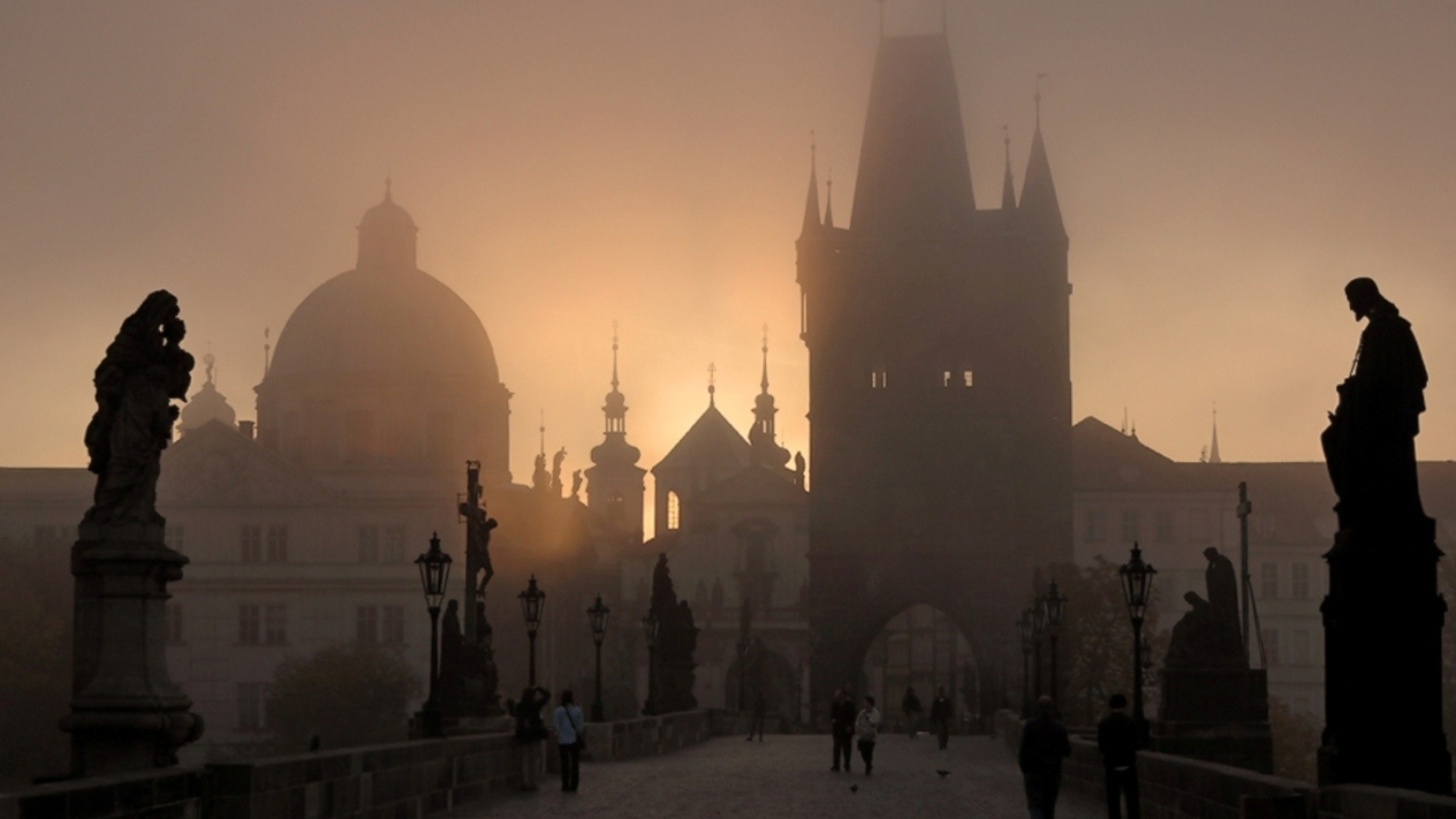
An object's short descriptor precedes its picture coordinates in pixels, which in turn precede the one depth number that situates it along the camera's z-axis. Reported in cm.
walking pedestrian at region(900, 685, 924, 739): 7084
